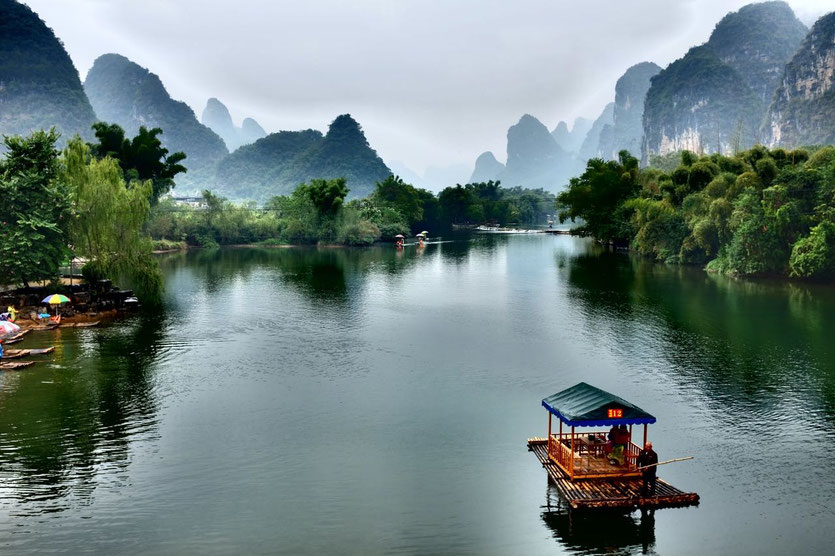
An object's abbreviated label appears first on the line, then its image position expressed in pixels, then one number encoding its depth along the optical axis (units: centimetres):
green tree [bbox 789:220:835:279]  6431
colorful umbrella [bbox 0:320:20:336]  3922
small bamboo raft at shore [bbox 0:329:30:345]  3950
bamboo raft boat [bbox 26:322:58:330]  4434
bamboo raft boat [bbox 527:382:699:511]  1872
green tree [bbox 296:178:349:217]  12738
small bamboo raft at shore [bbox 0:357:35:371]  3378
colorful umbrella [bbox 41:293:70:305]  4425
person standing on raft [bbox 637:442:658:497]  1895
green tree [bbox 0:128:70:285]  4456
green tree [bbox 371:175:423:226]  16488
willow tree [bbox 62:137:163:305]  4981
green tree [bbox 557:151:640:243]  11788
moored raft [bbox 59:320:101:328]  4497
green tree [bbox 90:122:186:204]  9819
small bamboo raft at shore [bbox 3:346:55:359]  3597
